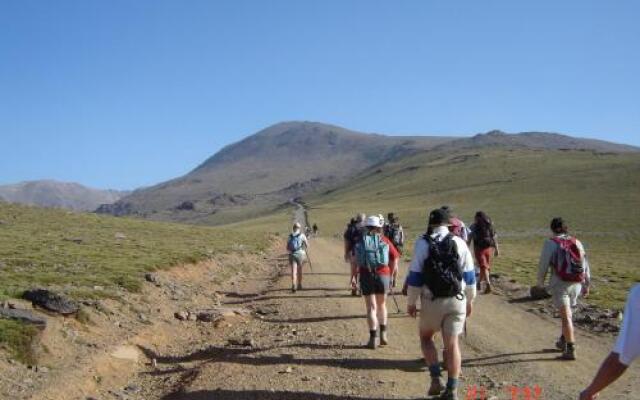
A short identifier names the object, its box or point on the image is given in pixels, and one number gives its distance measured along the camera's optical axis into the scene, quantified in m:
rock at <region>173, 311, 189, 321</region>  15.31
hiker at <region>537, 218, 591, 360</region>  10.20
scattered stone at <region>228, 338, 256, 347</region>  11.85
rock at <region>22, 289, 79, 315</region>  12.40
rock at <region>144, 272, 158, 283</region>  18.36
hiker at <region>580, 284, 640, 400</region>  4.43
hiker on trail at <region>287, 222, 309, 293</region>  19.20
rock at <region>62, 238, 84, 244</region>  29.62
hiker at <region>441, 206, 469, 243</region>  13.59
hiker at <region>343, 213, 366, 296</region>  16.08
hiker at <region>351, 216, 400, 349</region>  10.84
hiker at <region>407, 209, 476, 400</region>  7.66
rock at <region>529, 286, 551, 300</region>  17.25
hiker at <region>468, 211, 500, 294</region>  17.55
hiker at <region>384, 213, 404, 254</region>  17.72
